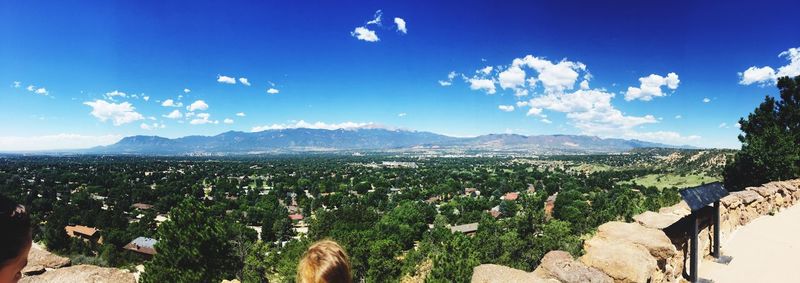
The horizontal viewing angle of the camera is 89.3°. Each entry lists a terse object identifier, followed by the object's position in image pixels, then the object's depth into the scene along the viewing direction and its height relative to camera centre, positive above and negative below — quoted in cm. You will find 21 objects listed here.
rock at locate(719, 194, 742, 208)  993 -150
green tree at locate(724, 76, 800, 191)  1789 -14
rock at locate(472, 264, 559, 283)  441 -146
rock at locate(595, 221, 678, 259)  585 -142
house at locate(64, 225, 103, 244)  4912 -996
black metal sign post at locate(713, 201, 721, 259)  763 -169
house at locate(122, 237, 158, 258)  4234 -1030
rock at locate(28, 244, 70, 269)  591 -159
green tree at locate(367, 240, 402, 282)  3020 -891
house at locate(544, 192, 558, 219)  6306 -1056
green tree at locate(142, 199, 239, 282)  1967 -506
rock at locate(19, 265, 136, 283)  530 -166
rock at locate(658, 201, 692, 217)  908 -158
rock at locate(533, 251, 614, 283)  453 -146
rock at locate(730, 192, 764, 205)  1115 -156
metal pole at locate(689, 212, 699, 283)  637 -183
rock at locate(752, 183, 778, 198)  1251 -156
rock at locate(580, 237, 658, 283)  490 -148
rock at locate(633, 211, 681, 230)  724 -146
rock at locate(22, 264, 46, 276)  538 -158
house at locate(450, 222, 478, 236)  5172 -1081
